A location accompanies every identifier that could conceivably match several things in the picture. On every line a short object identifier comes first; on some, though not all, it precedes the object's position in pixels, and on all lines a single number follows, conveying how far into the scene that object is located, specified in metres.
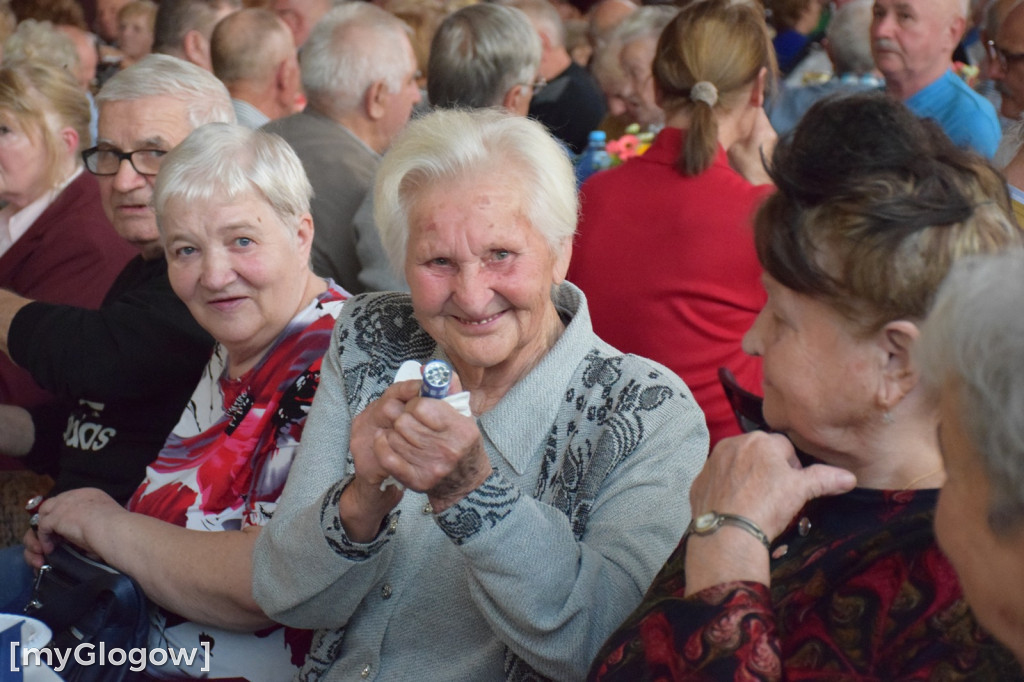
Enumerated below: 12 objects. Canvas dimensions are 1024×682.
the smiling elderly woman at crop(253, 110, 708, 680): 1.63
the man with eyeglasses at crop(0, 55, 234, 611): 2.60
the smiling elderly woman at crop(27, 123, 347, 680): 2.11
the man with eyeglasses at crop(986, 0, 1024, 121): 3.30
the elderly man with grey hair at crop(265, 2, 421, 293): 3.71
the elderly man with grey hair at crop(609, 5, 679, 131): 4.81
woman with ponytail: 2.93
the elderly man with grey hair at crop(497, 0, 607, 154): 5.70
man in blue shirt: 4.12
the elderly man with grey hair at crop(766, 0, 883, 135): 4.85
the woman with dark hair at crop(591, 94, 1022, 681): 1.32
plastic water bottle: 4.34
